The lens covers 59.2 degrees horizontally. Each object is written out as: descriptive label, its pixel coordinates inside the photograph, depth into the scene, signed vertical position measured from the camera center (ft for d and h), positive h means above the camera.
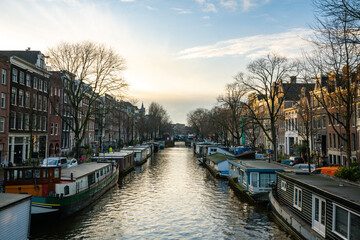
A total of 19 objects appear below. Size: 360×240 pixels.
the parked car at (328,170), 91.15 -9.50
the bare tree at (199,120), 458.01 +26.35
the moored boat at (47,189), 63.31 -11.26
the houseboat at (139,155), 189.98 -12.01
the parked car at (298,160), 140.65 -10.07
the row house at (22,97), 137.34 +17.25
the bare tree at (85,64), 133.49 +31.12
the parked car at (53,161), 108.88 -8.94
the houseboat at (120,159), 135.31 -10.30
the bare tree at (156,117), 434.79 +28.17
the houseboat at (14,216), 41.65 -11.28
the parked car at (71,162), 119.58 -10.44
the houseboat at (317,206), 40.70 -10.93
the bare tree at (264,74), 134.84 +27.62
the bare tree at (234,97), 205.77 +26.57
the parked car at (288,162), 131.23 -10.41
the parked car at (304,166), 114.51 -10.42
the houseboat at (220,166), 137.18 -13.32
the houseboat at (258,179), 84.17 -11.79
